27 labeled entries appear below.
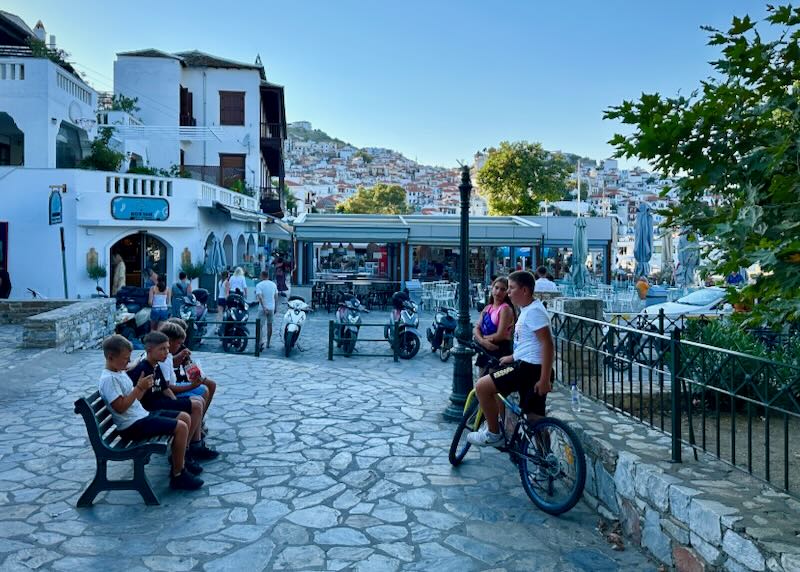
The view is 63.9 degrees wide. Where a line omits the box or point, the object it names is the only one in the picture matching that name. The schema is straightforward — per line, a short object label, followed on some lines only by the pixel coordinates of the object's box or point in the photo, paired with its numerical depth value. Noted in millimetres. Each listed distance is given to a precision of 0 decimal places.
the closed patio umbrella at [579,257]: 20172
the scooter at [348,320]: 11953
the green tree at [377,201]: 74750
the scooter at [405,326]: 11742
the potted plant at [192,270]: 19188
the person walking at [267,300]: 12539
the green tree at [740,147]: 2869
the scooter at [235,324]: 12358
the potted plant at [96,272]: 17812
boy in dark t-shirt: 5012
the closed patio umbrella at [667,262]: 24120
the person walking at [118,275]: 18406
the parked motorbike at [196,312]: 12375
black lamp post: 7207
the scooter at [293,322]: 11912
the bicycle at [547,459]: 4406
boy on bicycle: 4777
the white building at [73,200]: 17531
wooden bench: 4516
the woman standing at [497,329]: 6086
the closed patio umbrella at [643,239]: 20438
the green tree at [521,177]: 40562
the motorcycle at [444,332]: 11859
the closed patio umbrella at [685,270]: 17844
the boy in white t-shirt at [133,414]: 4668
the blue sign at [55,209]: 16594
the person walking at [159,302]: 12562
